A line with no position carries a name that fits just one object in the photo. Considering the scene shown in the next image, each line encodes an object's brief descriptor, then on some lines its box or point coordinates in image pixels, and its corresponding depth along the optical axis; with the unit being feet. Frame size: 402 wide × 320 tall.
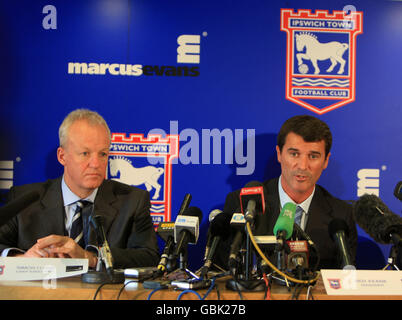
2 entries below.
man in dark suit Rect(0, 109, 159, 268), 8.26
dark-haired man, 9.02
